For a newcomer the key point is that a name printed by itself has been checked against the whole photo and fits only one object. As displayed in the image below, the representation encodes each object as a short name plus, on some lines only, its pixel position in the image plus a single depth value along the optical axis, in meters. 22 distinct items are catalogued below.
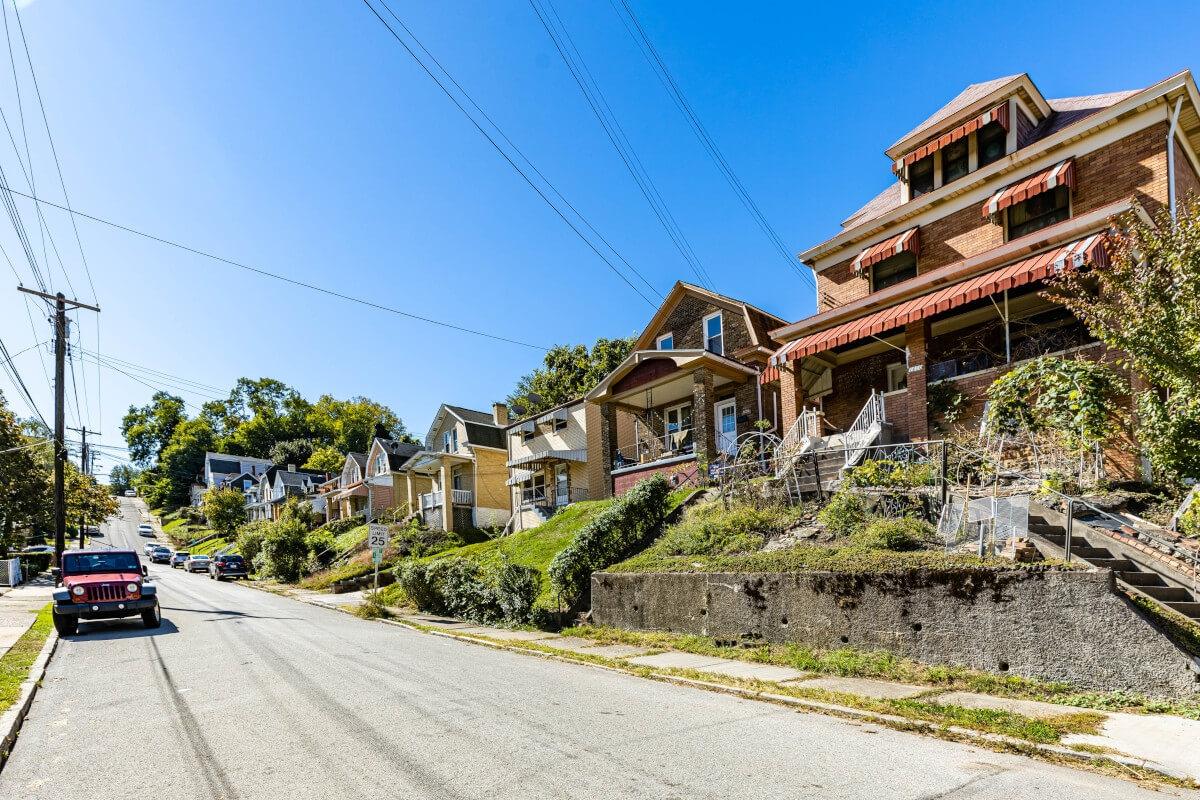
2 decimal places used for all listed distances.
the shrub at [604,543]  14.66
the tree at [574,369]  44.25
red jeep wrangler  13.91
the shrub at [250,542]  39.47
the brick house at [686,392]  21.53
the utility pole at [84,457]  44.91
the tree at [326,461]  77.81
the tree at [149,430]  104.62
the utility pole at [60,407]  23.03
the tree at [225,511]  63.25
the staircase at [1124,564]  7.57
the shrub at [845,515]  11.13
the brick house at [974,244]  14.03
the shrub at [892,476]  11.55
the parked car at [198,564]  43.25
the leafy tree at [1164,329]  8.39
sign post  20.36
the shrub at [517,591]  14.86
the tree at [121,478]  117.62
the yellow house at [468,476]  36.62
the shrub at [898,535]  9.78
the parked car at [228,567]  36.12
